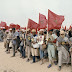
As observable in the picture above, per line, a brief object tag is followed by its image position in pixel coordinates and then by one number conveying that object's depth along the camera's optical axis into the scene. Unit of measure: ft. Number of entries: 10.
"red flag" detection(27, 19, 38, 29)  18.61
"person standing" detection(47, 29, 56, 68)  15.33
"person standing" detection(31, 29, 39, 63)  17.19
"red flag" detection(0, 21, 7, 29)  37.37
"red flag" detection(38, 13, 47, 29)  17.89
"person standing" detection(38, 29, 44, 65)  16.54
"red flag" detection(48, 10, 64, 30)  14.74
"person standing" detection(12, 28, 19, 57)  21.50
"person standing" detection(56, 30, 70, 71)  13.92
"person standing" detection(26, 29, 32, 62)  18.21
